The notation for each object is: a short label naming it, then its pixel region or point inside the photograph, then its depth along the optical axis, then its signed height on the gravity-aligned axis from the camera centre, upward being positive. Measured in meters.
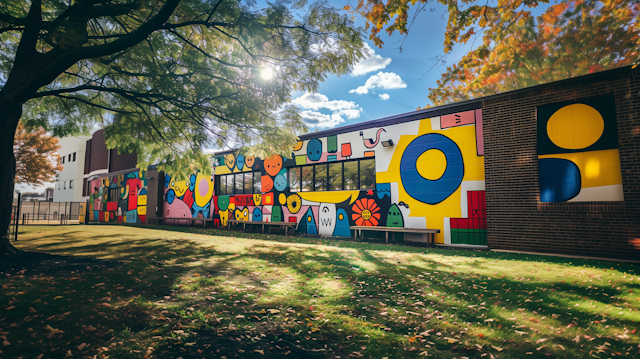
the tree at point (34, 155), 29.05 +5.00
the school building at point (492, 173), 7.58 +1.10
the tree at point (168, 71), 6.11 +3.33
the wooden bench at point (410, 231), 10.28 -0.92
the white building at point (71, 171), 40.41 +4.90
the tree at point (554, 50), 15.03 +8.79
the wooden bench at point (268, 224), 14.16 -0.95
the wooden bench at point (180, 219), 18.12 -0.94
